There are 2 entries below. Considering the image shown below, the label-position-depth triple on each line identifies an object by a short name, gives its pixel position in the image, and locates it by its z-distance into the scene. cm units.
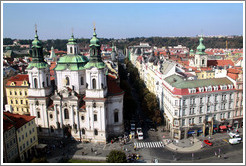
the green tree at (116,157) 4334
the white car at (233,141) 5750
